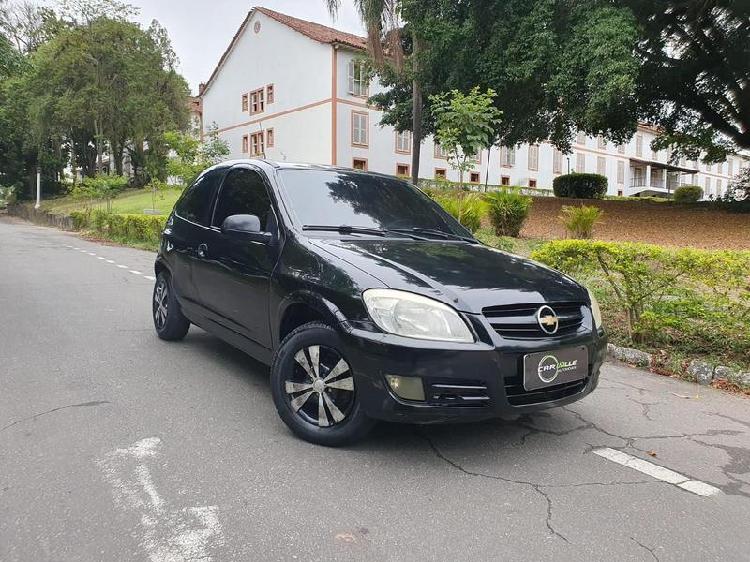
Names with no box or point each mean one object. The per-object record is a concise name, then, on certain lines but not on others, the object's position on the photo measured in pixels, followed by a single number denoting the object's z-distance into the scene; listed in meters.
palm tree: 20.47
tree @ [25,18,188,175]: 42.06
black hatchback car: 3.15
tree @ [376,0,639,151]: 15.52
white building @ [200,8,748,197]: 36.72
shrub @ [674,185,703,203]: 40.56
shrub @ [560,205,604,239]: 13.94
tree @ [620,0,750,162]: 19.05
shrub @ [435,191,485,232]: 13.23
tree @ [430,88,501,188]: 13.07
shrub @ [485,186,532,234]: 14.87
